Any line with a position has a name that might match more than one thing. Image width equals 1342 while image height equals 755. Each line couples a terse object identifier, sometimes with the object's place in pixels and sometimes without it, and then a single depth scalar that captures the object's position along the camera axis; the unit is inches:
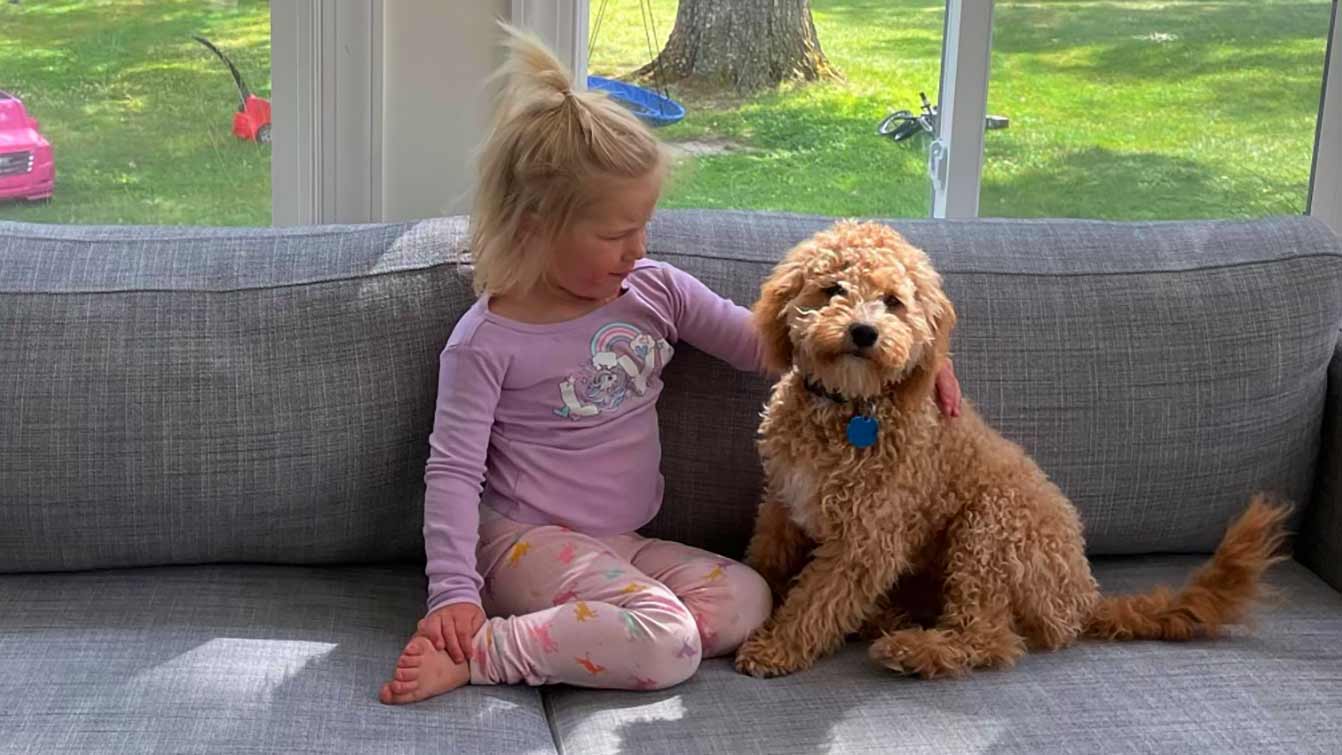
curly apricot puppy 68.0
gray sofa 64.2
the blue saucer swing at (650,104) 97.4
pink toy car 93.5
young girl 68.9
